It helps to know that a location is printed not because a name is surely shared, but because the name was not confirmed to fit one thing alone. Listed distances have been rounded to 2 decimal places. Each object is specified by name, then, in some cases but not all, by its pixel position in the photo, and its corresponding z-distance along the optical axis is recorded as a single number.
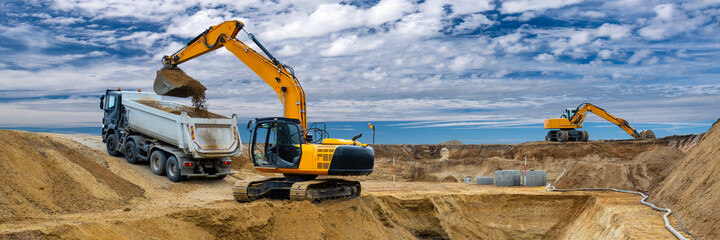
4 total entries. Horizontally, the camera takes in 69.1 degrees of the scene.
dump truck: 16.25
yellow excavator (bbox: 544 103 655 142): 36.69
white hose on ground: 8.80
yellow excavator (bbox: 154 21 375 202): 11.85
